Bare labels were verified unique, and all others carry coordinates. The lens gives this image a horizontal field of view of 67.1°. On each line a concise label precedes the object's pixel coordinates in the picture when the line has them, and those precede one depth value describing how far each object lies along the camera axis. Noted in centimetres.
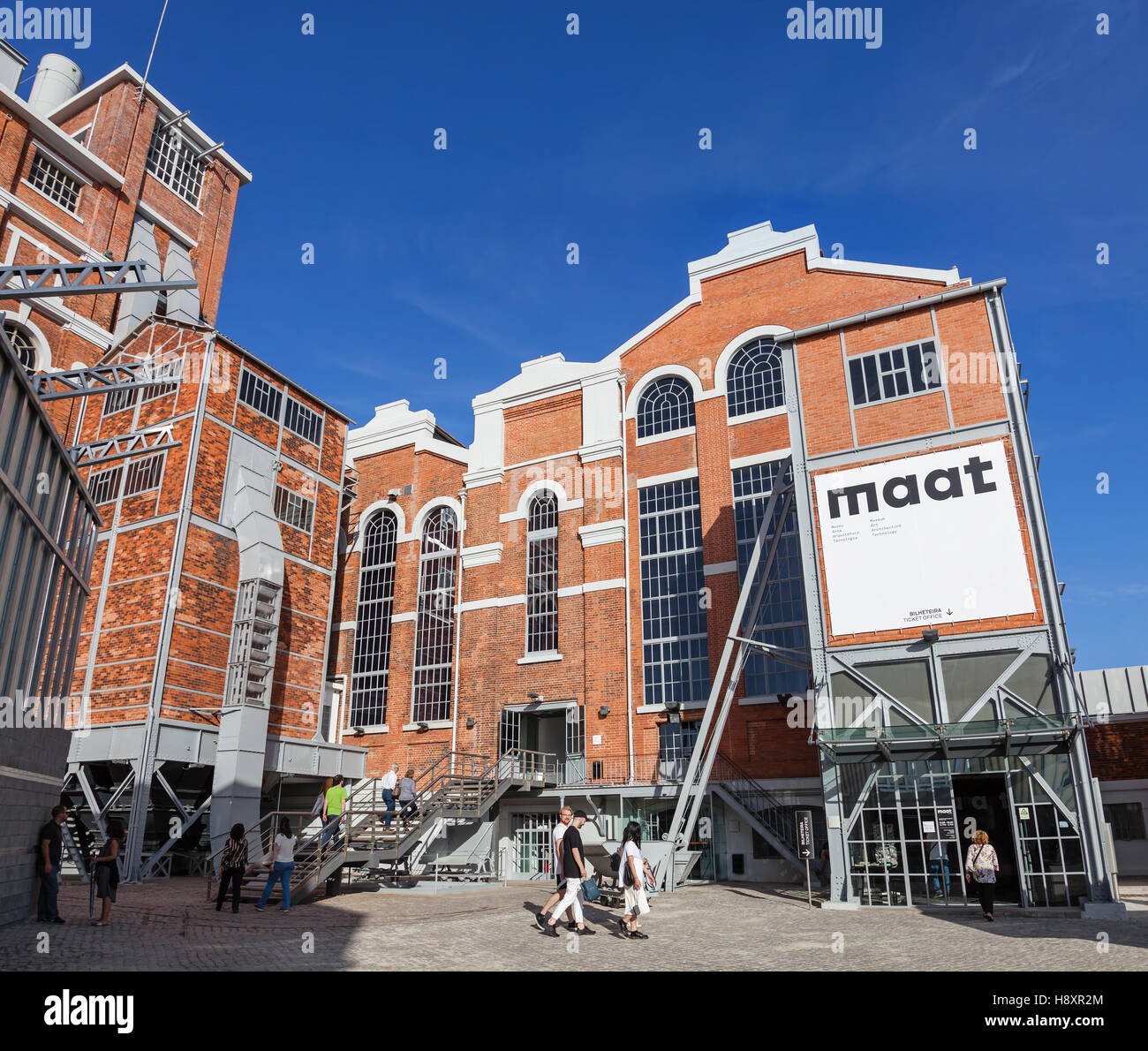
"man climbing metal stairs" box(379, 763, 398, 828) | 2192
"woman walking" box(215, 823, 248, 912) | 1423
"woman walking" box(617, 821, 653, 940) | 1188
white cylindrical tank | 3984
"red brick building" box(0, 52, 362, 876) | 2236
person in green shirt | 1705
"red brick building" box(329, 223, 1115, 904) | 1691
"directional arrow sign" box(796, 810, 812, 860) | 1606
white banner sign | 1708
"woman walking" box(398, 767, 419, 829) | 2033
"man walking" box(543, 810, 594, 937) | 1141
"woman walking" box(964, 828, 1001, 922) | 1374
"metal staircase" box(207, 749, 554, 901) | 1661
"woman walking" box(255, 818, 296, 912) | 1446
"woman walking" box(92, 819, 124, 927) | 1207
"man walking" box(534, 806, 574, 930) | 1194
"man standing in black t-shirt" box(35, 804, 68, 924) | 1153
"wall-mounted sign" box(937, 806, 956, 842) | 1622
